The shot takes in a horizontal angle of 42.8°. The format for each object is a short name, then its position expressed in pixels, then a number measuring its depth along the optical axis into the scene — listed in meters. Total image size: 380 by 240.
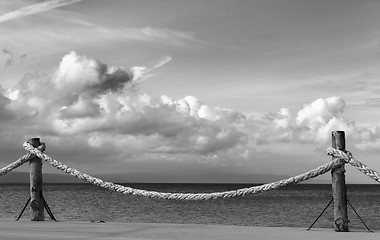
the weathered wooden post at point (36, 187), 9.34
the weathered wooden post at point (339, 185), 7.55
